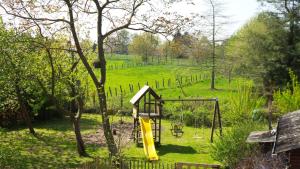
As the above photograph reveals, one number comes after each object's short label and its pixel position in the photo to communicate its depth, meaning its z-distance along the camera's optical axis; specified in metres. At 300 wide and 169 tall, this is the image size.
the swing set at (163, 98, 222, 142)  24.62
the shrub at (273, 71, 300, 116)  23.50
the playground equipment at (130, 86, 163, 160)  21.50
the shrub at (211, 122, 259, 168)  16.30
